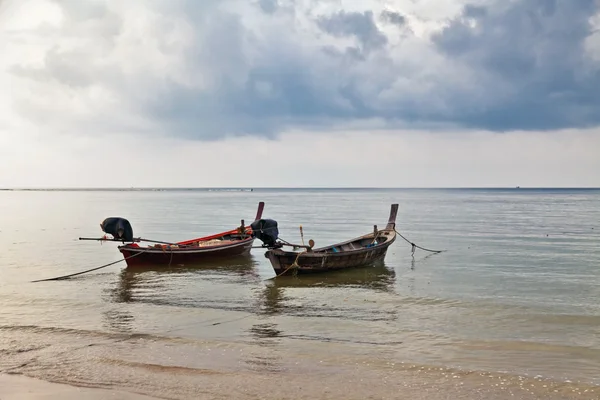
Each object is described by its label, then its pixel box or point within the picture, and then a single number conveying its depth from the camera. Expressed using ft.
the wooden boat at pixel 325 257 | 65.10
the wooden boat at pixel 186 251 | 73.26
